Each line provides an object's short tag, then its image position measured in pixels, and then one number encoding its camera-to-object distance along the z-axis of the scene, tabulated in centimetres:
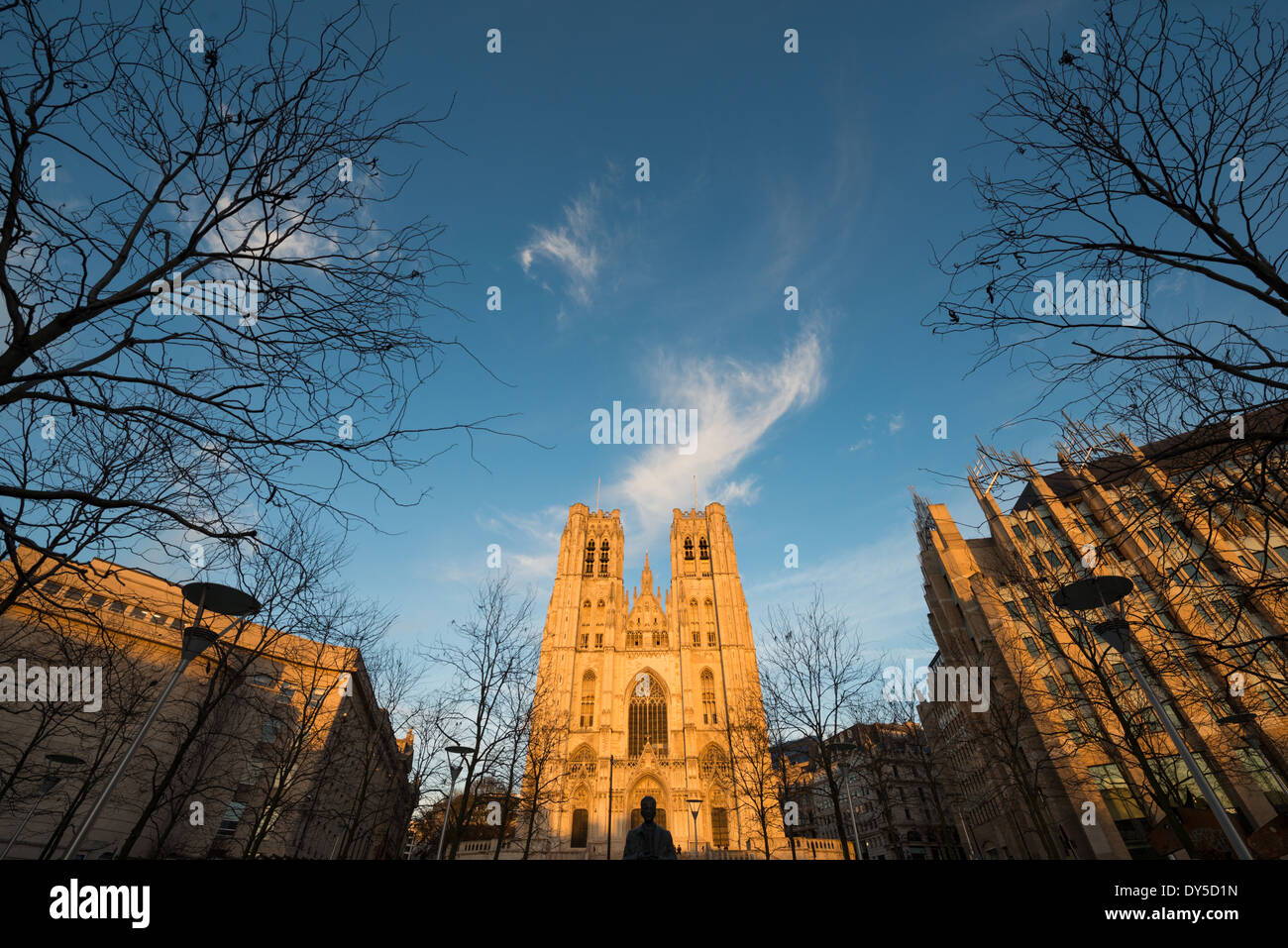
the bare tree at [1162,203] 451
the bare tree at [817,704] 2005
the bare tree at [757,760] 2642
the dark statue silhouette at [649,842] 643
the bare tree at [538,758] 2642
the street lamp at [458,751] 1797
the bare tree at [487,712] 1791
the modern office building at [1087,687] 586
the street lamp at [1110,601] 921
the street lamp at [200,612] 828
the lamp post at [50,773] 1319
